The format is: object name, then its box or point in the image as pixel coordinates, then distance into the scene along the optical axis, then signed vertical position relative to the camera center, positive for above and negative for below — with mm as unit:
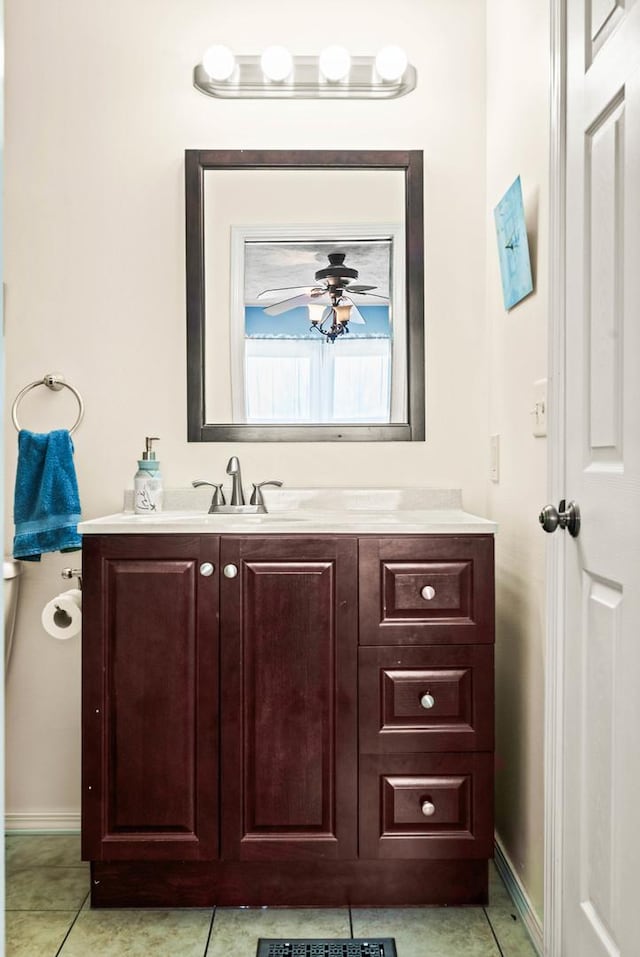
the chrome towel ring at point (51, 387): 2227 +238
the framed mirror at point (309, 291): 2232 +510
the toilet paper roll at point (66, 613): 1971 -370
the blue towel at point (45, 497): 2068 -74
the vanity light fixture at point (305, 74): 2170 +1112
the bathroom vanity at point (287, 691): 1755 -502
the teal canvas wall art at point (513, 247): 1767 +527
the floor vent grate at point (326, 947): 1611 -1004
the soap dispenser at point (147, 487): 2137 -48
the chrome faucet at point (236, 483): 2145 -38
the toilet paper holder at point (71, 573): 2096 -284
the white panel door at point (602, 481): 1127 -19
